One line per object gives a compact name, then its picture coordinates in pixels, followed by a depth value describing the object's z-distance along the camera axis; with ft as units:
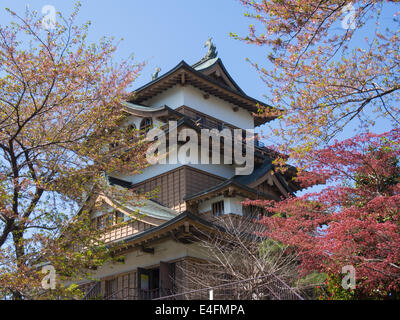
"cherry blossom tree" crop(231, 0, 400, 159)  28.76
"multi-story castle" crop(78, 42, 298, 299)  54.60
